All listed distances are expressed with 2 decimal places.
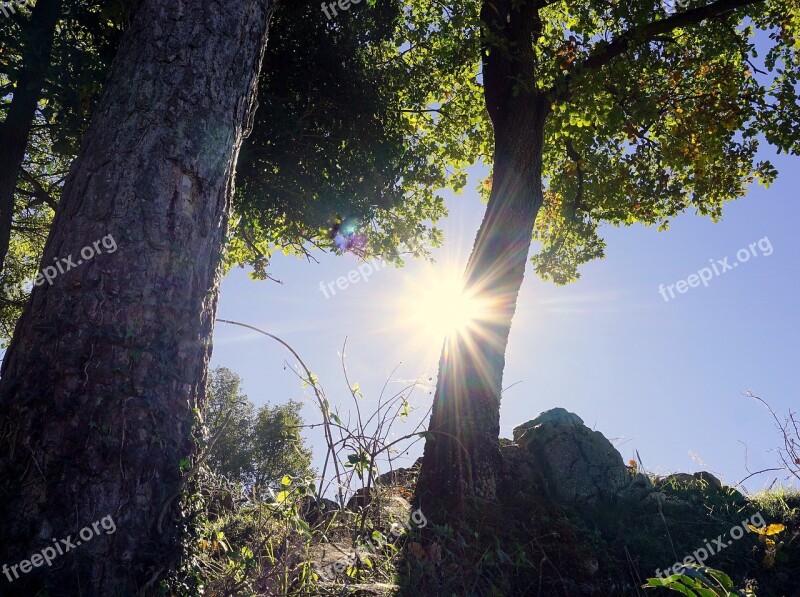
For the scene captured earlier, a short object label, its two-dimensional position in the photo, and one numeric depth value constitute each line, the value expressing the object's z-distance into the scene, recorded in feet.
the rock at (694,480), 23.73
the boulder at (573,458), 21.30
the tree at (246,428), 78.16
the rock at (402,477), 19.53
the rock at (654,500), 20.22
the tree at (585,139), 20.86
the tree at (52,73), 28.68
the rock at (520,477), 19.69
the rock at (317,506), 9.45
